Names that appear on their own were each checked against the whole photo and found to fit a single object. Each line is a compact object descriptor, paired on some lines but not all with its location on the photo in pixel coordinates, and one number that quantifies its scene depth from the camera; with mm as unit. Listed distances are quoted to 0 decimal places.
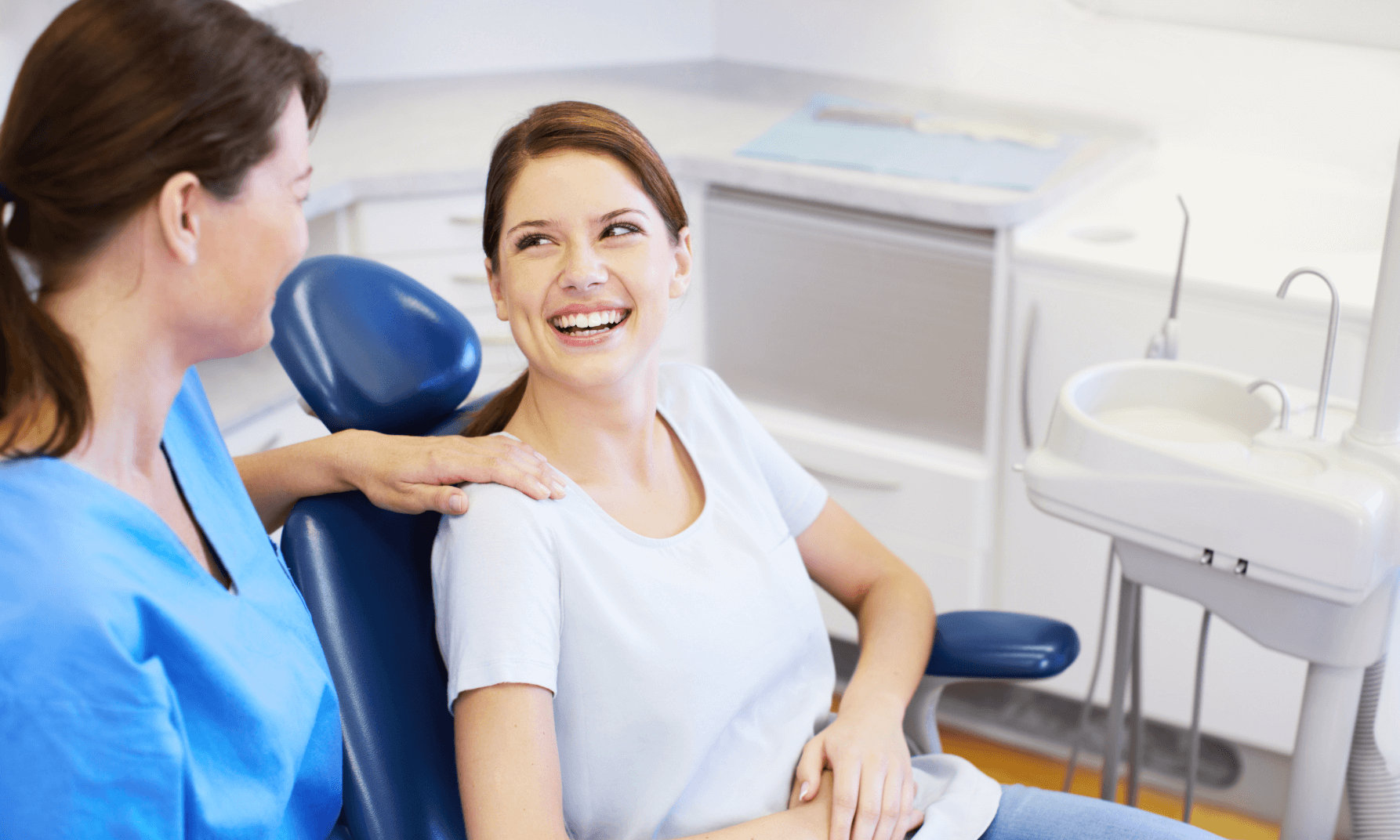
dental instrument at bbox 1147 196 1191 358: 1580
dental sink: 1261
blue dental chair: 1123
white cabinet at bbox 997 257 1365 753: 1913
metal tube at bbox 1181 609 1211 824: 1570
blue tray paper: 2141
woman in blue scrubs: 812
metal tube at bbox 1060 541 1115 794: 1629
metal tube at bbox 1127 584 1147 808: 1609
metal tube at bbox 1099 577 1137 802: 1579
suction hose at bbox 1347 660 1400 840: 1427
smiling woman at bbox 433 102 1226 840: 1092
